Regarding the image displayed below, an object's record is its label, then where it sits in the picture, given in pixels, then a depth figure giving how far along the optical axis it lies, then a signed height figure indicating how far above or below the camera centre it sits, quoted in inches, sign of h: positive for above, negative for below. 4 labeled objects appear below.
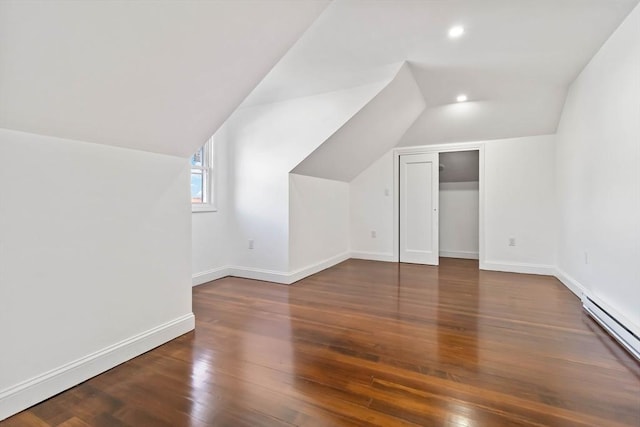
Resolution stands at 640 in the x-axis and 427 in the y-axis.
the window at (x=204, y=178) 144.9 +16.9
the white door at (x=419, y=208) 184.4 +2.0
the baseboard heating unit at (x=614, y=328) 73.4 -32.9
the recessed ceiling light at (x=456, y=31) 84.2 +52.7
